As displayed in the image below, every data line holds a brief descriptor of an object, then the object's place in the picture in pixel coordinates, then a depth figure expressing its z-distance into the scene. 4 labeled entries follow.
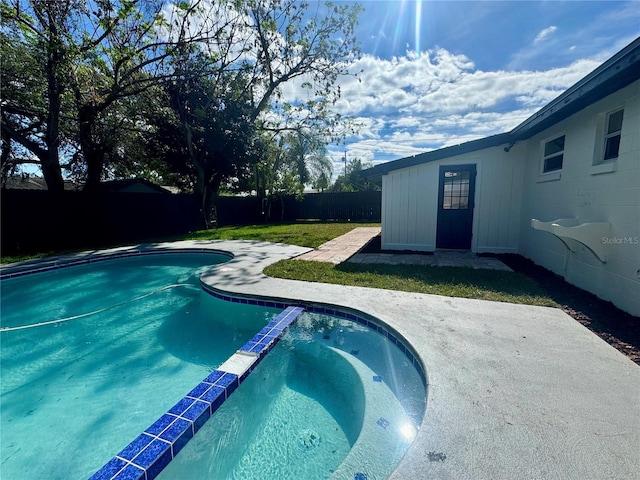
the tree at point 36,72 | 7.02
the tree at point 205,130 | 11.98
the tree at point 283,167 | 15.15
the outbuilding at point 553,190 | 3.35
